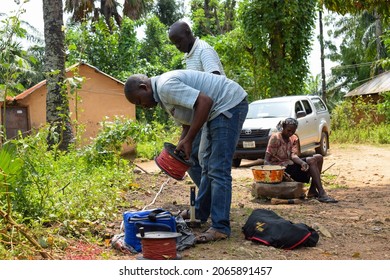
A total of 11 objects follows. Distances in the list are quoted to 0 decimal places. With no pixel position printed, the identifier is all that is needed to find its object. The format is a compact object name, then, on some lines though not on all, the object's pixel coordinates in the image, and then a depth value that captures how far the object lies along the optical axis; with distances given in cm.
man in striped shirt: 583
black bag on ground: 473
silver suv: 1336
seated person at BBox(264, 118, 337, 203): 769
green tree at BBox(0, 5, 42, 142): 562
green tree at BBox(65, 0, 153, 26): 2870
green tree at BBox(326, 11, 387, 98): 3725
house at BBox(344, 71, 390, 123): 2850
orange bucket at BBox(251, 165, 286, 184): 750
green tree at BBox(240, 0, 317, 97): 2142
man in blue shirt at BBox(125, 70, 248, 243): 465
